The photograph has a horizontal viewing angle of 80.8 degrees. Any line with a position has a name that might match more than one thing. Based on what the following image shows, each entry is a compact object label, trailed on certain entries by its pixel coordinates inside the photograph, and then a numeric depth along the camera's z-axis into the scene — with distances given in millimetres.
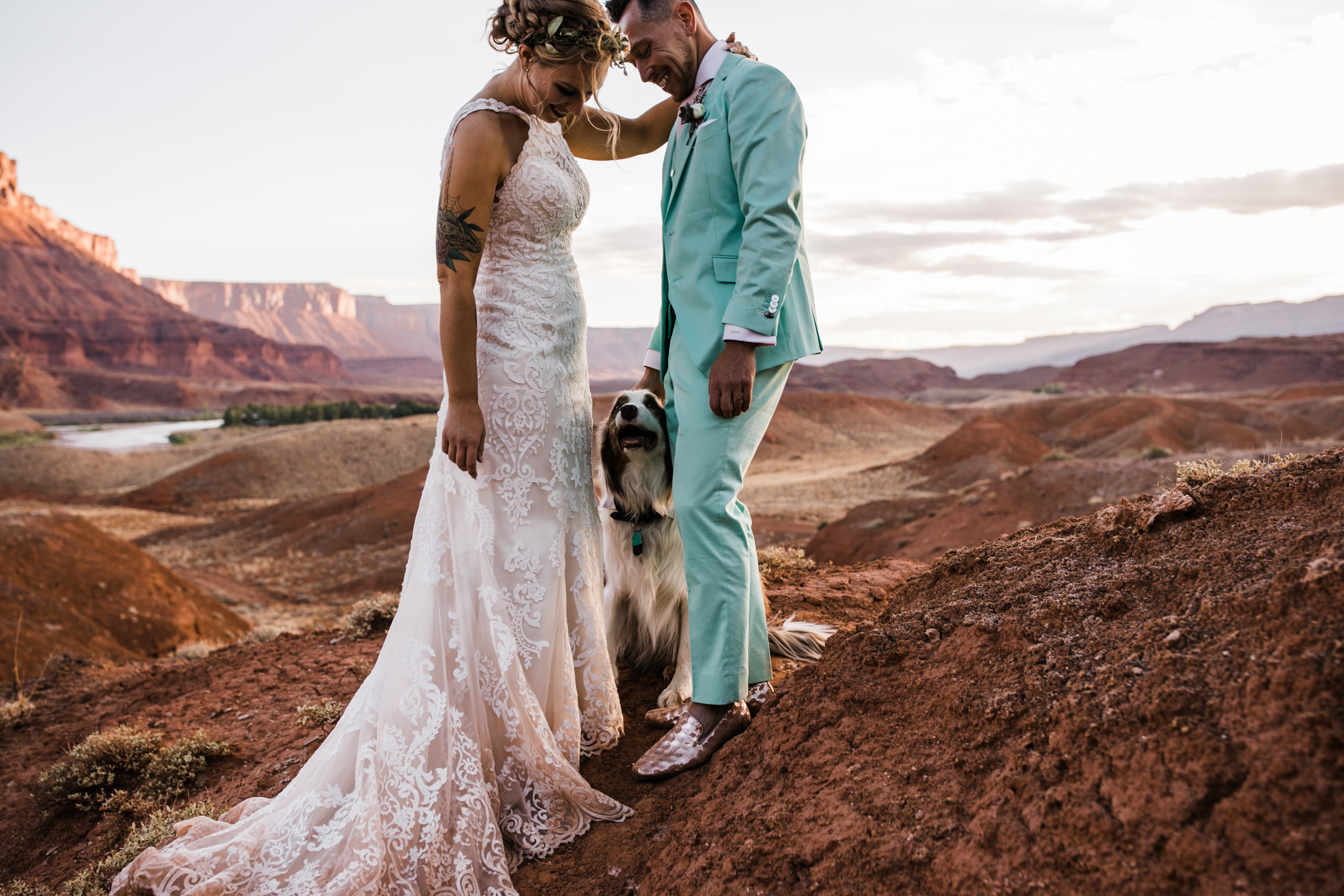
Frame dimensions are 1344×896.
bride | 2275
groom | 2402
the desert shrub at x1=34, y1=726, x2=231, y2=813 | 3807
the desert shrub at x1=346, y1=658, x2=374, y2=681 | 4629
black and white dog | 3096
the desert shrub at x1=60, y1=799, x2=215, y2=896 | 2736
